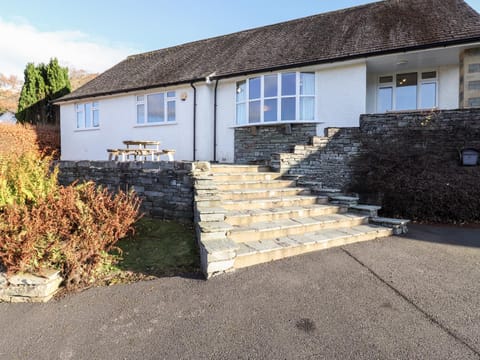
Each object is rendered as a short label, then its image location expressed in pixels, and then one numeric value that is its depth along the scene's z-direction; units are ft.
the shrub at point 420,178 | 20.03
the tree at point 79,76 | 111.86
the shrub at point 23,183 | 12.90
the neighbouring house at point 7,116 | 90.02
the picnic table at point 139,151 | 28.48
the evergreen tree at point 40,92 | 61.72
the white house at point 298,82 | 29.22
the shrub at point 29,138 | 40.52
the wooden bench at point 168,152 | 27.75
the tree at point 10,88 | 102.63
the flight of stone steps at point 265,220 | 12.13
